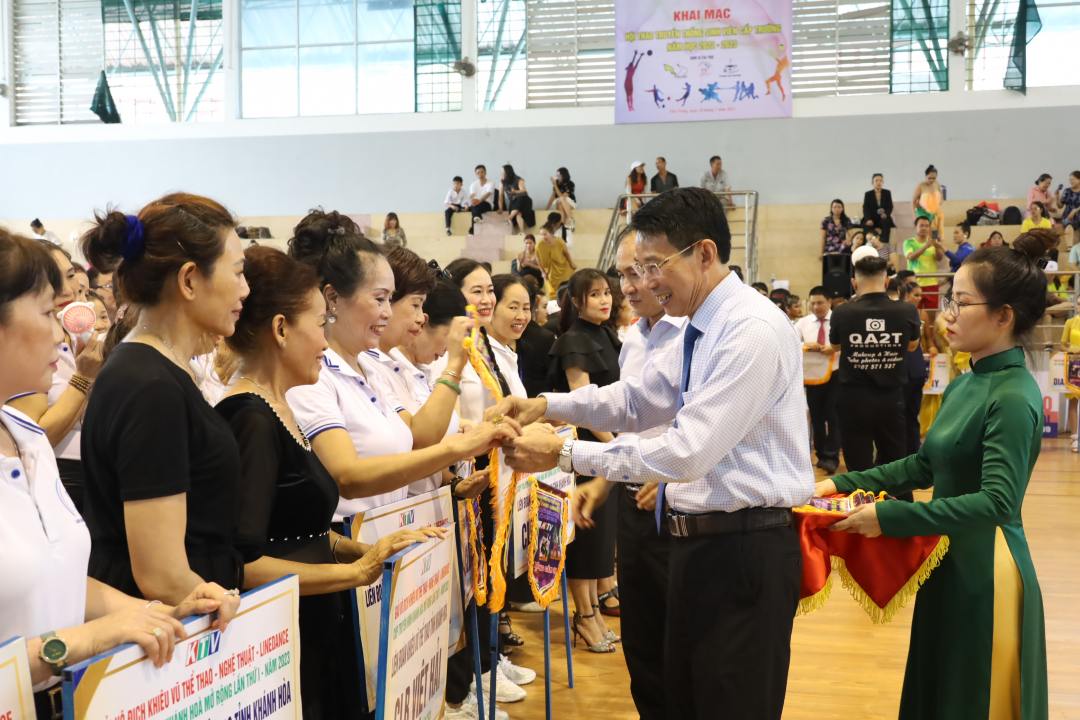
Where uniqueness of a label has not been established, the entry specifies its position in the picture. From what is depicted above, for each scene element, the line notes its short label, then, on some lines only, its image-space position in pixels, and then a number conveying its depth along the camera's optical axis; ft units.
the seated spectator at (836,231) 41.04
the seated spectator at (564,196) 46.01
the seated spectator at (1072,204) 38.58
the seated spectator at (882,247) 37.52
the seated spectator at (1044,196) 40.09
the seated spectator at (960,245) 36.91
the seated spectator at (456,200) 47.76
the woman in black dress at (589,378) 12.26
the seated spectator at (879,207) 41.55
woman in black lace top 5.32
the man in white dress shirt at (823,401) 25.32
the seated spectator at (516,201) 45.91
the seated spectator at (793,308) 30.66
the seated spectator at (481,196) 46.93
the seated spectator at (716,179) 44.47
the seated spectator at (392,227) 45.63
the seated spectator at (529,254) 38.60
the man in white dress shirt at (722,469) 6.11
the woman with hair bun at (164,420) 4.41
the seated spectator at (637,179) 44.09
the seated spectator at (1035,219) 38.27
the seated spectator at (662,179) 43.48
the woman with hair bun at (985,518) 6.78
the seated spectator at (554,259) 39.81
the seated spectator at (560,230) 40.78
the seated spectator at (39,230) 42.32
